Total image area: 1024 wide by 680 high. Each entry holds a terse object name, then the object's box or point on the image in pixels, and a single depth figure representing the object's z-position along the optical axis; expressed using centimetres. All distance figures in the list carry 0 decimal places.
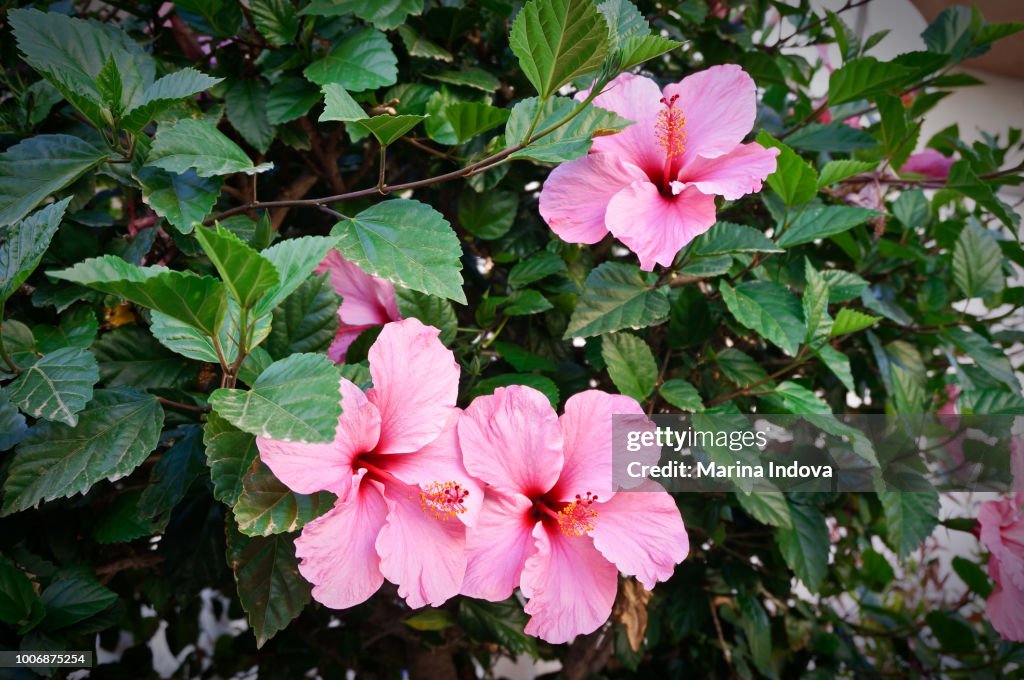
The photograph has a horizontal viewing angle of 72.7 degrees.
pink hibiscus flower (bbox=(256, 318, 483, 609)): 57
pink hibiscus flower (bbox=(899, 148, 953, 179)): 128
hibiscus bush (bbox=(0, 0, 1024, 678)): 58
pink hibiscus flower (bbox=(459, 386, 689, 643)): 63
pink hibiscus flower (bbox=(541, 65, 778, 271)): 66
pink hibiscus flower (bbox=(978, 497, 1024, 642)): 91
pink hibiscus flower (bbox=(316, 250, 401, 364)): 78
